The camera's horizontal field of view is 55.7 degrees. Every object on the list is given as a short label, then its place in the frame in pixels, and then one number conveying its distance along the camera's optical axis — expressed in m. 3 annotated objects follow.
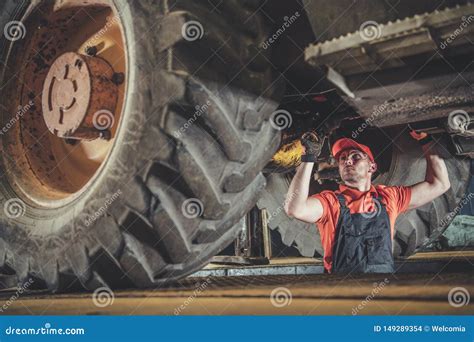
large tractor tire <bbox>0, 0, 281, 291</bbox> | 1.39
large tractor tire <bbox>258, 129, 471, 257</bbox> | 2.86
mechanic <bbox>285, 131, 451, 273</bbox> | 2.60
